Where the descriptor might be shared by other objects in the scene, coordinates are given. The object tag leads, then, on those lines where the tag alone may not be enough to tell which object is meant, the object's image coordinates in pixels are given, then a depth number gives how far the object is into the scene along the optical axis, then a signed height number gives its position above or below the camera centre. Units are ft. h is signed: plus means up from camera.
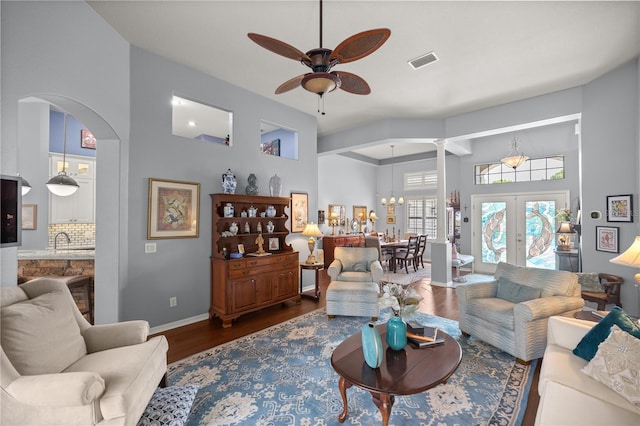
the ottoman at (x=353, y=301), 12.89 -4.03
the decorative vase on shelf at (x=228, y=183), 13.55 +1.51
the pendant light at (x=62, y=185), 13.97 +1.45
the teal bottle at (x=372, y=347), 6.40 -3.06
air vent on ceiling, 11.51 +6.51
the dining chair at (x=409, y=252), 23.85 -3.38
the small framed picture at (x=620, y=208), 12.35 +0.26
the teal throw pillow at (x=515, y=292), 10.41 -3.00
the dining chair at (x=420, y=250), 24.96 -3.39
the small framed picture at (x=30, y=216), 15.98 -0.12
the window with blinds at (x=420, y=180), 29.86 +3.69
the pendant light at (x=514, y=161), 18.27 +3.50
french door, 21.52 -1.19
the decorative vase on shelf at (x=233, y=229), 13.97 -0.75
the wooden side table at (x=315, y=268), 15.71 -3.03
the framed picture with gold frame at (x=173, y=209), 11.77 +0.21
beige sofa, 4.99 -3.54
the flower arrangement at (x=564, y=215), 19.70 -0.09
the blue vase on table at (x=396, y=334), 7.20 -3.09
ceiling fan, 6.36 +3.96
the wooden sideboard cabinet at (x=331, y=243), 25.50 -2.69
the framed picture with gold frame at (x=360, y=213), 30.96 +0.09
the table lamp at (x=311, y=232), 16.39 -1.08
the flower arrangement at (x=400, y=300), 7.22 -2.25
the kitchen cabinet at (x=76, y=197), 17.01 +1.05
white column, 19.38 -2.19
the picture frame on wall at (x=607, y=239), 12.73 -1.17
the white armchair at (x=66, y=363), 4.82 -3.07
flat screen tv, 6.40 +0.09
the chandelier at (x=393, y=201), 29.36 +1.36
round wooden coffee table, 5.83 -3.56
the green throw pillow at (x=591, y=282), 12.56 -3.12
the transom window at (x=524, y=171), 21.33 +3.48
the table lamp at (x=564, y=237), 18.28 -1.58
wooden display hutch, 12.79 -2.48
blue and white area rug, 6.82 -4.93
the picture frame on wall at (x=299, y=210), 17.71 +0.24
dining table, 24.37 -2.99
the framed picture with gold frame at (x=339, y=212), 28.17 +0.19
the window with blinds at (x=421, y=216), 30.15 -0.23
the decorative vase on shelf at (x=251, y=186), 14.39 +1.41
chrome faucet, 16.20 -1.62
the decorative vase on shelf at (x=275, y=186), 15.72 +1.56
